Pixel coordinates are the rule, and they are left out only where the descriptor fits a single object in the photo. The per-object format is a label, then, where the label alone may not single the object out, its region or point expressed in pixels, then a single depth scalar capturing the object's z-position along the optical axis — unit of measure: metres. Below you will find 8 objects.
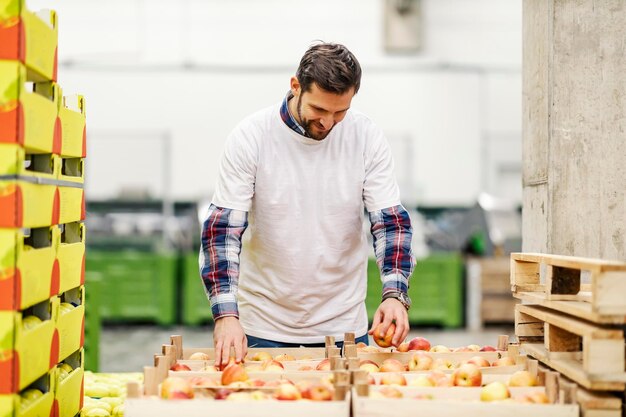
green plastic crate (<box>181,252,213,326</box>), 9.80
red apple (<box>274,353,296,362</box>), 2.54
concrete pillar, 2.92
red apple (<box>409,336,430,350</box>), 2.68
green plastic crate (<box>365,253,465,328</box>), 9.71
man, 2.79
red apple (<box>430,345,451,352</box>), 2.65
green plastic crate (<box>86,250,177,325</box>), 9.84
